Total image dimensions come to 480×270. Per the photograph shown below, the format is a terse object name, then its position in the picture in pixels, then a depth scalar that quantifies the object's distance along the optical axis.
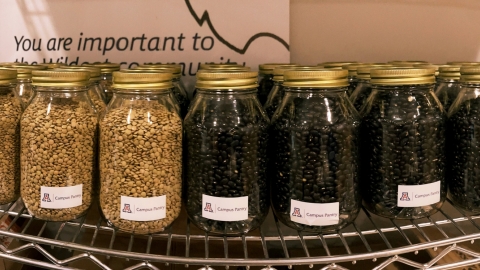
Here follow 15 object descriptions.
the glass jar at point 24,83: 0.83
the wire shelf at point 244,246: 0.64
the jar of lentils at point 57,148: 0.68
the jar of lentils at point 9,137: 0.74
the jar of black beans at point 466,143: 0.74
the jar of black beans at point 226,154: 0.67
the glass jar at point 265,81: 0.96
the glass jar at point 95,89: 0.78
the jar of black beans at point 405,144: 0.69
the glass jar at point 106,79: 0.89
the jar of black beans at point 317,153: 0.67
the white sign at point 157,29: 1.10
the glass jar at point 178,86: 0.87
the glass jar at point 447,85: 0.87
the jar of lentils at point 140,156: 0.66
